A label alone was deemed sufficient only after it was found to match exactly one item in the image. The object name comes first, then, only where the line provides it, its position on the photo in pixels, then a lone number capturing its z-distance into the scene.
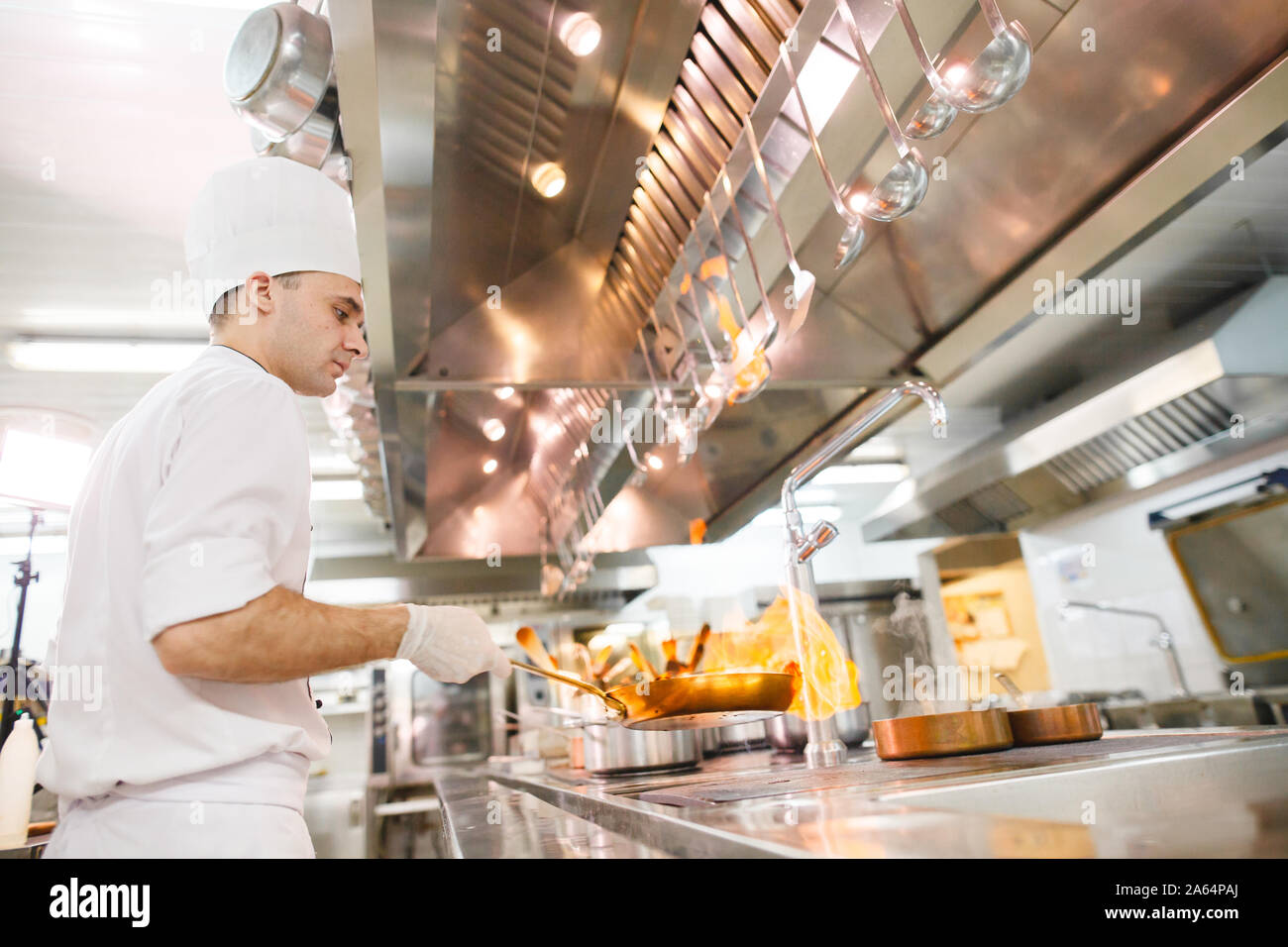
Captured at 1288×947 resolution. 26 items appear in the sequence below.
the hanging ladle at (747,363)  1.54
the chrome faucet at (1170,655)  3.91
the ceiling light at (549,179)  1.76
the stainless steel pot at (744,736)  2.21
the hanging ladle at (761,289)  1.44
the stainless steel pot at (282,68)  1.24
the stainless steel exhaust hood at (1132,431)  2.61
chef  0.73
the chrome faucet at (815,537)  1.38
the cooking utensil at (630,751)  1.74
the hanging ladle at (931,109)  0.98
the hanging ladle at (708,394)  1.72
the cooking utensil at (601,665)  2.18
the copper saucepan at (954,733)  1.18
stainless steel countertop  0.51
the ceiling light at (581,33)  1.32
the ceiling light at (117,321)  3.30
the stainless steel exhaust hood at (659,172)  1.24
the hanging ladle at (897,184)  1.11
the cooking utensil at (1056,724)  1.28
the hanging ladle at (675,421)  1.84
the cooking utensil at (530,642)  1.65
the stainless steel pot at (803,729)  1.82
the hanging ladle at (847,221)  1.21
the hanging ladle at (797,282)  1.33
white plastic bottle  1.54
